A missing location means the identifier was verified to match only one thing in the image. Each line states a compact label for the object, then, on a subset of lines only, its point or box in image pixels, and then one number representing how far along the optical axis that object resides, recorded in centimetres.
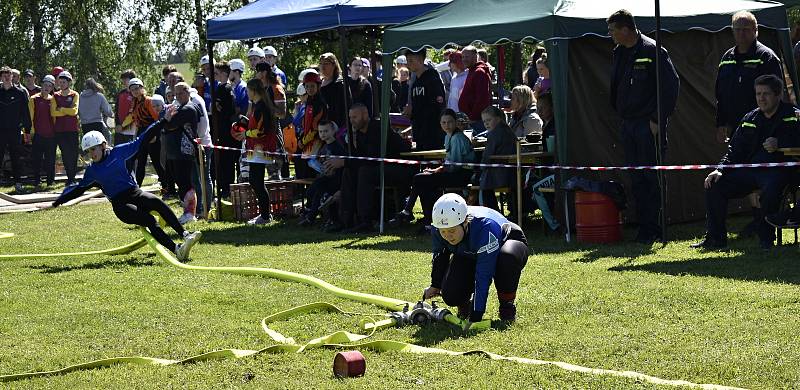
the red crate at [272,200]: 1728
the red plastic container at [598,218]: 1291
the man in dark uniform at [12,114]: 2344
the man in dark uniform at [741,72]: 1242
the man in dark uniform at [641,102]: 1262
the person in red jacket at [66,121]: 2350
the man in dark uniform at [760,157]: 1180
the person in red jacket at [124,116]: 2188
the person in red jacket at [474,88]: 1606
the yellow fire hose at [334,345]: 756
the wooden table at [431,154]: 1503
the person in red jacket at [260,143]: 1662
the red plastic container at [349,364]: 755
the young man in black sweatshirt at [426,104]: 1569
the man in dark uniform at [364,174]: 1527
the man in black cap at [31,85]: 2498
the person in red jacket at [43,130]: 2370
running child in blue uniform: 1344
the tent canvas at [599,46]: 1330
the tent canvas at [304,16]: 1578
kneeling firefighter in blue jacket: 856
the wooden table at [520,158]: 1359
